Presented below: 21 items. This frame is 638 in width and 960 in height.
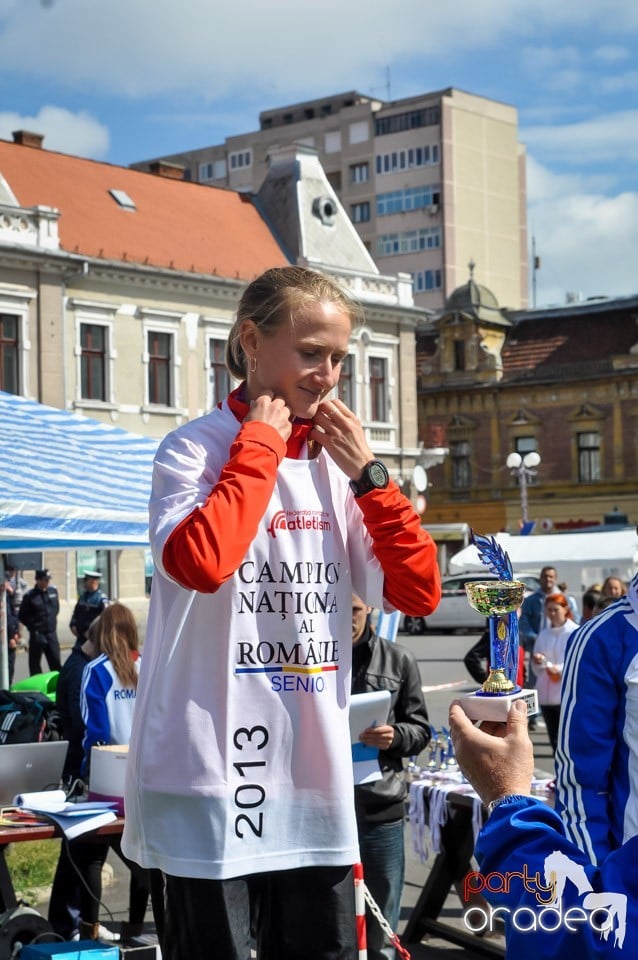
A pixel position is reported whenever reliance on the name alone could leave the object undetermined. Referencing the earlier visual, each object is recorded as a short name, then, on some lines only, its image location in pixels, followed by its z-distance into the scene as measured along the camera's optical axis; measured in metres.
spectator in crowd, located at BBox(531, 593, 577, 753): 12.30
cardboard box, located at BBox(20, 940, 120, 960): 5.13
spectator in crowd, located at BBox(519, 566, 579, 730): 16.86
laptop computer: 6.71
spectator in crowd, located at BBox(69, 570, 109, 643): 20.97
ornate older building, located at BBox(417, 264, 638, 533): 59.31
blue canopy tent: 7.98
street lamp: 36.16
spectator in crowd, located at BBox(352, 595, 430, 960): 5.78
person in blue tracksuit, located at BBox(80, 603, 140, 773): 7.34
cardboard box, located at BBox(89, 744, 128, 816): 6.29
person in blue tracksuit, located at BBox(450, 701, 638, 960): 1.97
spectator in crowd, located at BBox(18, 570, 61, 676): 22.44
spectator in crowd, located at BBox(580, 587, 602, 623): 13.26
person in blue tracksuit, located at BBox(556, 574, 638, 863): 2.86
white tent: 24.61
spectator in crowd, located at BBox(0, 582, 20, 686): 24.62
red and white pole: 3.10
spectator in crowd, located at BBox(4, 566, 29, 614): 28.50
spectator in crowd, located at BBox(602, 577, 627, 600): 15.13
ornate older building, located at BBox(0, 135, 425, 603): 35.47
